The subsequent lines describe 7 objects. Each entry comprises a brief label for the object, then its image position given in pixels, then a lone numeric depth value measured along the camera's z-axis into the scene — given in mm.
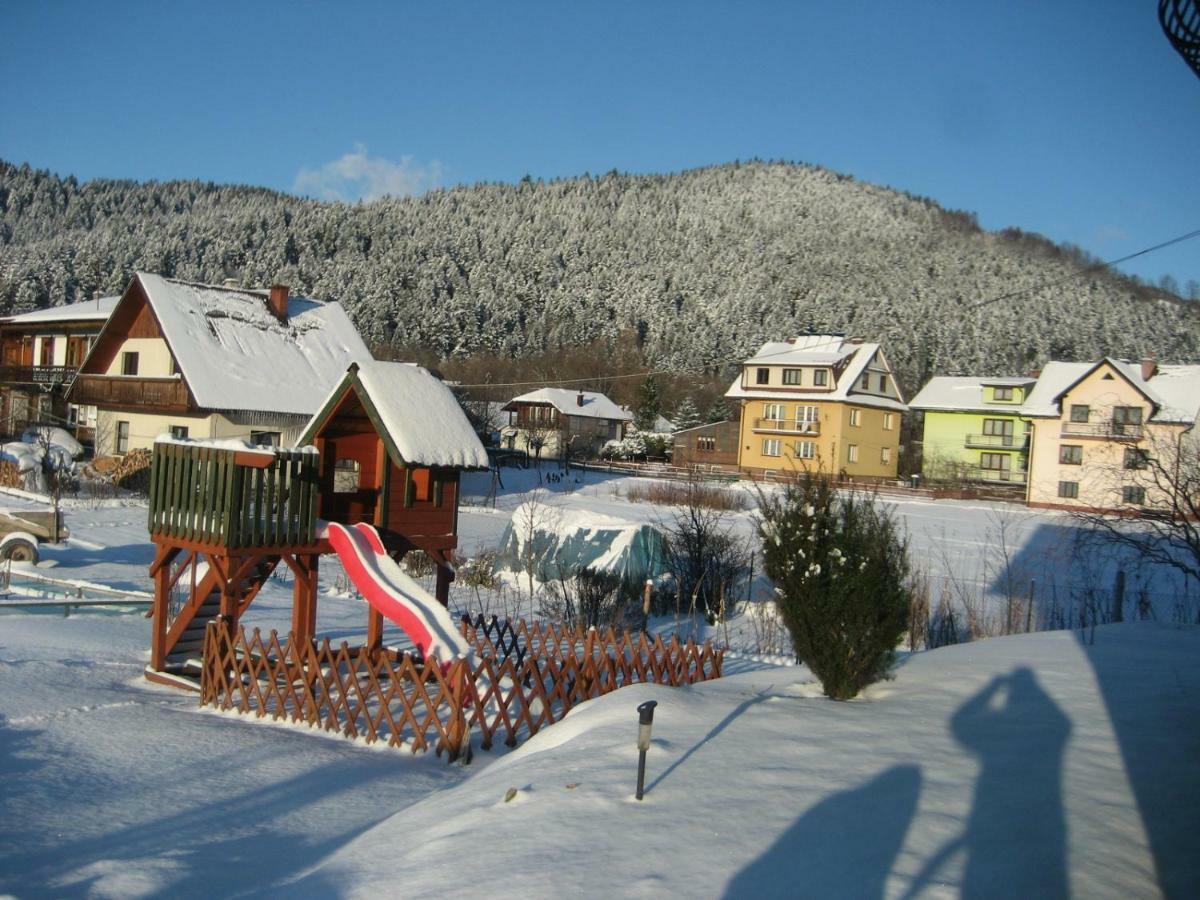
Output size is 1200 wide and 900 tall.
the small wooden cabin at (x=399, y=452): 13320
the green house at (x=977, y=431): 60938
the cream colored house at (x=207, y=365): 35156
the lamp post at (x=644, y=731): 6324
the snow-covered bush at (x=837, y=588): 9656
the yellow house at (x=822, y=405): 60375
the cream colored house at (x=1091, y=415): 48500
